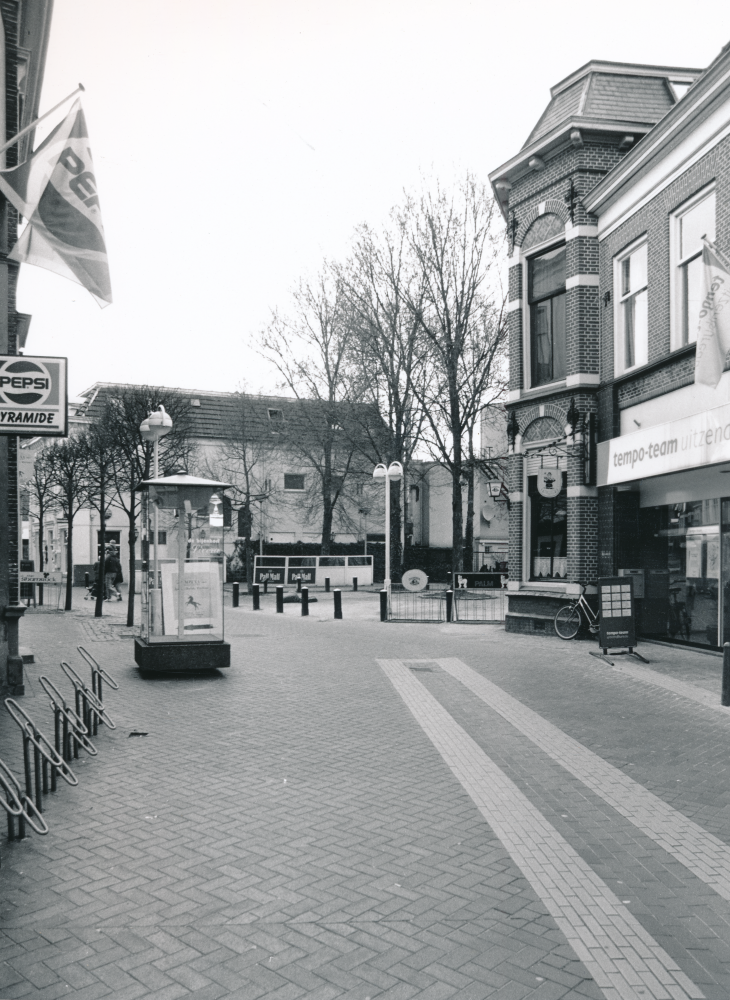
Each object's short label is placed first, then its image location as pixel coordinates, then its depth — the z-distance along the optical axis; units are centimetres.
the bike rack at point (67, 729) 694
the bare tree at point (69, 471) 2452
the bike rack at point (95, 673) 905
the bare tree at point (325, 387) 3644
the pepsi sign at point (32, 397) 838
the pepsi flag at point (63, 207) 777
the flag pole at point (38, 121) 714
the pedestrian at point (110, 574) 2909
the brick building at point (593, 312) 1431
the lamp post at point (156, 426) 1652
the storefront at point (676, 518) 1262
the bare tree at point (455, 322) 2928
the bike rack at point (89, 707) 787
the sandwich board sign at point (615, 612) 1348
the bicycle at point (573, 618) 1638
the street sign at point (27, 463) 2577
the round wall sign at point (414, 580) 2366
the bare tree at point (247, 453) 4422
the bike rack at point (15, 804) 502
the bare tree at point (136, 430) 2212
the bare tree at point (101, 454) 2319
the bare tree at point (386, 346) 3053
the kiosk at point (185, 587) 1201
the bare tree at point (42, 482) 2737
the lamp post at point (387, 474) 2280
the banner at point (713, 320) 1070
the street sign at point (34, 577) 2481
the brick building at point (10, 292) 1028
